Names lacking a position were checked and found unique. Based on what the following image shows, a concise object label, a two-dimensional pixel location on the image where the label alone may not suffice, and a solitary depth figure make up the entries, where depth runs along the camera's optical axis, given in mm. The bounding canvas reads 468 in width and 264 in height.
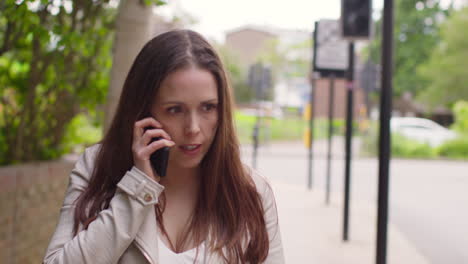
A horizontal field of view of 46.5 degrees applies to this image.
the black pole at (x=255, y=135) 13296
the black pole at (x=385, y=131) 3354
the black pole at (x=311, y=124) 11492
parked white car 24703
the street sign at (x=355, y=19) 6062
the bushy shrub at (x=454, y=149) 22562
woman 1808
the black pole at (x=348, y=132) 6793
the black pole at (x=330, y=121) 9477
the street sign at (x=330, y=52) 9305
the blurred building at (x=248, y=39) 79062
